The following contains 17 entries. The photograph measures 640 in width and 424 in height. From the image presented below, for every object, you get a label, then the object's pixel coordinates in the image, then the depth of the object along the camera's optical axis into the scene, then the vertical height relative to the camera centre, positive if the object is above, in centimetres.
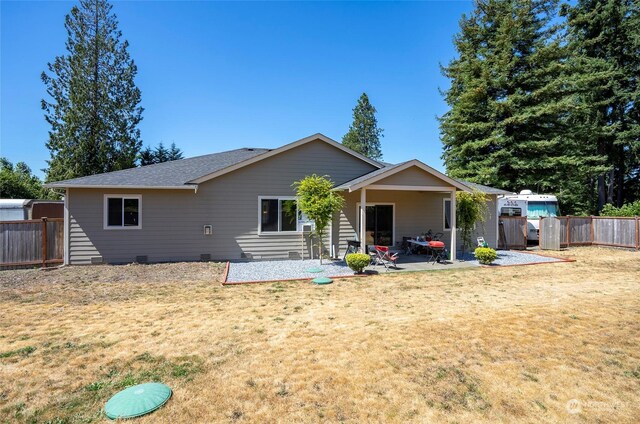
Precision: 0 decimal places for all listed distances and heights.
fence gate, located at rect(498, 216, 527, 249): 1633 -102
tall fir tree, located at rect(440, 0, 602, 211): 2162 +742
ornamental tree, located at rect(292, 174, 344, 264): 1088 +39
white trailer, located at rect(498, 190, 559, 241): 1823 +36
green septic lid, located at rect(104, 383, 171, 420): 302 -190
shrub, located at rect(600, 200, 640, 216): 1898 +14
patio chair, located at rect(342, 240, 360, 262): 1128 -134
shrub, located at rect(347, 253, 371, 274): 980 -152
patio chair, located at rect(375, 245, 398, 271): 1089 -155
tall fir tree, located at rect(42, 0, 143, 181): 2370 +875
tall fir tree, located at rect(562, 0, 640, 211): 2283 +1033
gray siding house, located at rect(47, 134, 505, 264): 1106 +20
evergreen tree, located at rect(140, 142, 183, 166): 2923 +568
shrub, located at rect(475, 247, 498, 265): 1118 -151
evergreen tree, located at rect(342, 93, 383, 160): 4384 +1140
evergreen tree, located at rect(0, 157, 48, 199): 2917 +244
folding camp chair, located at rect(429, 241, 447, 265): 1147 -151
